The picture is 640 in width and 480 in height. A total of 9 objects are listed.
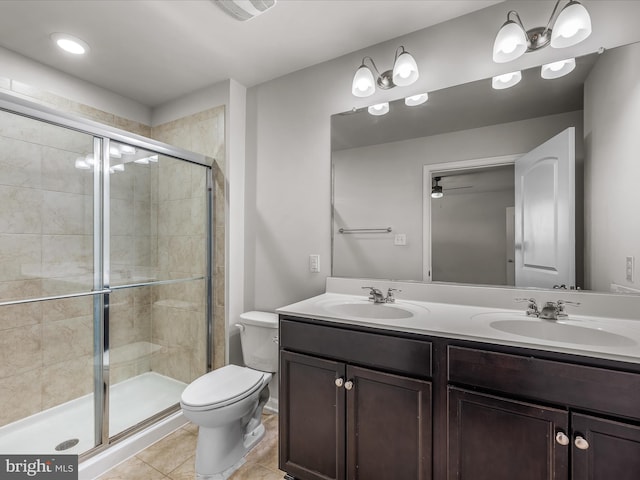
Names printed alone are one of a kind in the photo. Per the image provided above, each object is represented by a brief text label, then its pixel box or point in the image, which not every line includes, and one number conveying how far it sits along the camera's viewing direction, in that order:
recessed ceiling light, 1.83
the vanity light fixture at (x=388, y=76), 1.70
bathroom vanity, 0.97
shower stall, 1.74
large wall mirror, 1.36
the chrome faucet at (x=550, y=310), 1.35
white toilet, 1.55
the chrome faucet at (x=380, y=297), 1.75
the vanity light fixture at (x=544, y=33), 1.31
